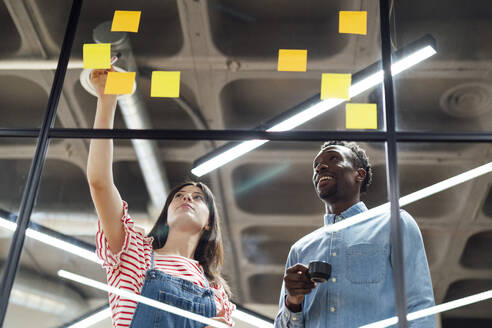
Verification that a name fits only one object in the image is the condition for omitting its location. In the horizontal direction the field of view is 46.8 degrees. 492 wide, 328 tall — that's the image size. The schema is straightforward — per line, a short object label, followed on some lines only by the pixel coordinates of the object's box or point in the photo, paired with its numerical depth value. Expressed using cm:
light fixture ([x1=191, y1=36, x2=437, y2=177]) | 207
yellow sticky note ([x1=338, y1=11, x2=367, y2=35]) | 209
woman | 179
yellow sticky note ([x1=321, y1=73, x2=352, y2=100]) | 197
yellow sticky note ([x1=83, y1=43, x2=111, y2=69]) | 207
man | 164
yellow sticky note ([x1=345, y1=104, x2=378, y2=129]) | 187
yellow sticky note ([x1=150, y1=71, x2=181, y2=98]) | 207
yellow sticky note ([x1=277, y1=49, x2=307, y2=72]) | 207
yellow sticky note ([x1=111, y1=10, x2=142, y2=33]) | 227
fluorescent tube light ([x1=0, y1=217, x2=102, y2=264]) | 185
